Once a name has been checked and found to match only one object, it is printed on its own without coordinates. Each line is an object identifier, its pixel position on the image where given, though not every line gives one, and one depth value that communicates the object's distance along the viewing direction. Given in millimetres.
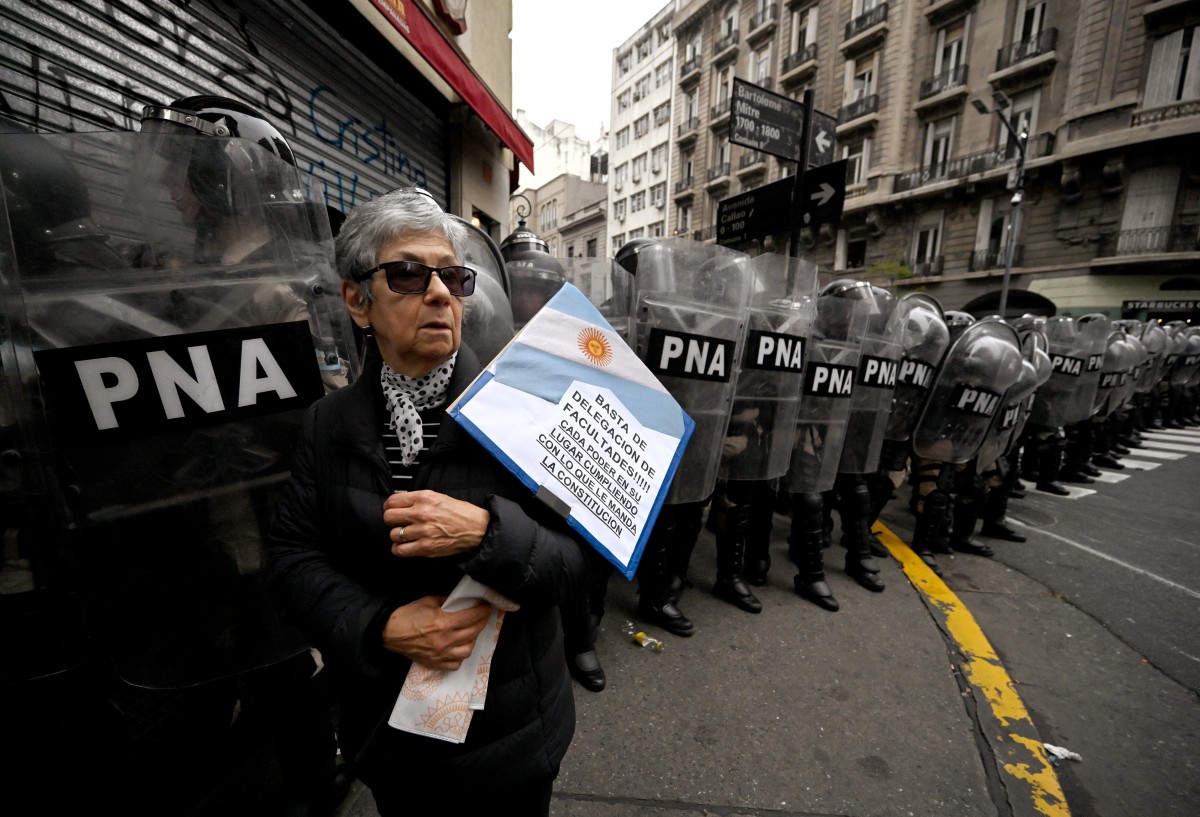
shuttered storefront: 2277
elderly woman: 958
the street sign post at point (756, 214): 5094
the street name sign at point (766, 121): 4816
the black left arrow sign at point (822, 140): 5480
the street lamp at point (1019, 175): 12869
